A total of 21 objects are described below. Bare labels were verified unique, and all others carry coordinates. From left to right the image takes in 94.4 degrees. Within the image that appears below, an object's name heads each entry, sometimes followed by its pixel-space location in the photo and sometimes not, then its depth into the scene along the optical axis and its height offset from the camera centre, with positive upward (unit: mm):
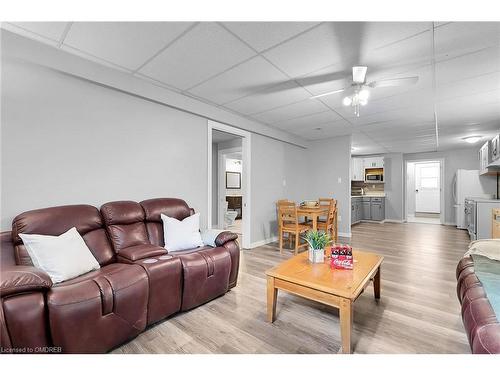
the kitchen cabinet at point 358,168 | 8328 +660
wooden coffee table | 1533 -709
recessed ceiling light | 5230 +1106
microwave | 8023 +323
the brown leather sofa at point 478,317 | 1001 -647
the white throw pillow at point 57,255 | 1638 -502
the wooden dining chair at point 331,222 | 4129 -660
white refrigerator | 5707 -50
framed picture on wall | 8328 +241
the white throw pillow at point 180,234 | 2441 -514
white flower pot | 2141 -640
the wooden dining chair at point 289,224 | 3923 -620
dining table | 3905 -439
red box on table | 1994 -629
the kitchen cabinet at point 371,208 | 7586 -728
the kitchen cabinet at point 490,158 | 4219 +583
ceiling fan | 2197 +1014
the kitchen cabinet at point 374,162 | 8080 +859
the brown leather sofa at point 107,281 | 1275 -662
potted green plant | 2139 -557
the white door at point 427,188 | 9016 -74
